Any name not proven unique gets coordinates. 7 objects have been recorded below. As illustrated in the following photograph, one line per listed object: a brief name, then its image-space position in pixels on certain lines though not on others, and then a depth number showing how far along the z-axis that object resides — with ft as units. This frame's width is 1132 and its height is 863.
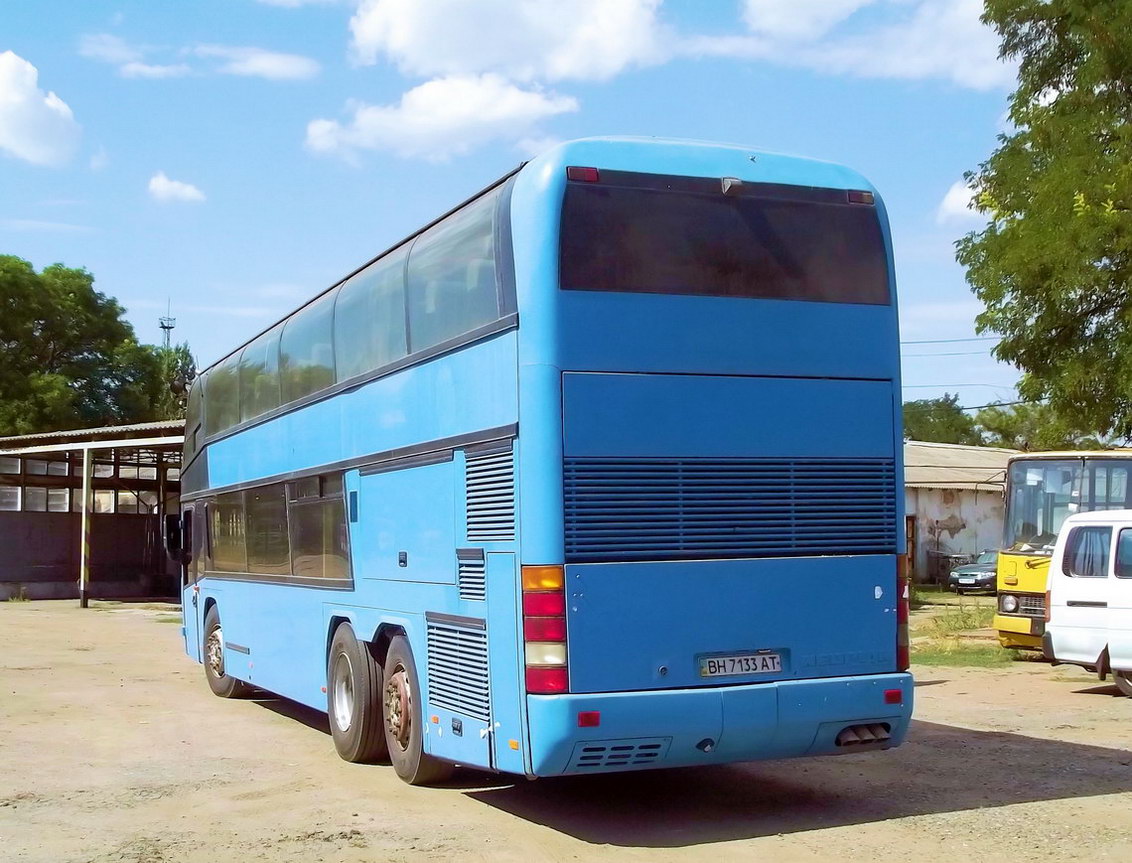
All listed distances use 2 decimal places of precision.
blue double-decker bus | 26.35
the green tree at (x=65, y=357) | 168.14
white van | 47.39
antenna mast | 350.23
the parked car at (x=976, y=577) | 124.57
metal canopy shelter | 112.98
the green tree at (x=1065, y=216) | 74.02
